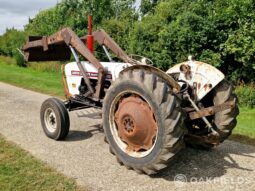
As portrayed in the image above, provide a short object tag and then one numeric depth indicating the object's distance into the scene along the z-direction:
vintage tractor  4.29
